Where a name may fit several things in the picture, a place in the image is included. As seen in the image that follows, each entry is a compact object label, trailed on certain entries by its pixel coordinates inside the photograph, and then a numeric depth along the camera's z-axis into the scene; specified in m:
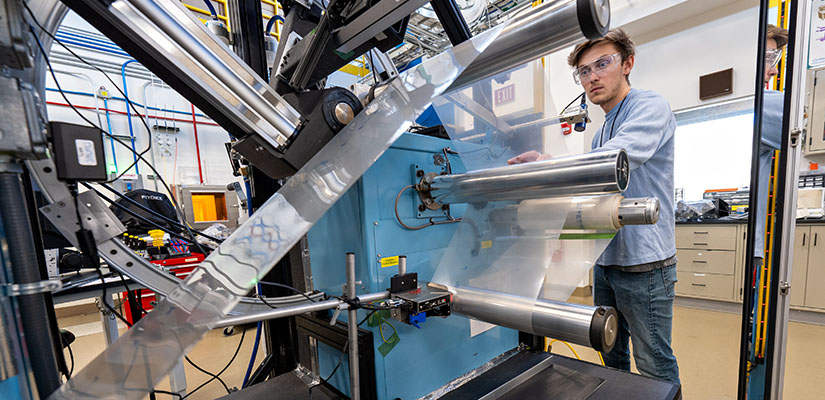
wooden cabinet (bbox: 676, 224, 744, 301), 2.65
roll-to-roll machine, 0.53
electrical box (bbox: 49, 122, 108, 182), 0.48
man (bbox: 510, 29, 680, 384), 0.93
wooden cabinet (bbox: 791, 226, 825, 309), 2.38
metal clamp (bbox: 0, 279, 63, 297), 0.40
